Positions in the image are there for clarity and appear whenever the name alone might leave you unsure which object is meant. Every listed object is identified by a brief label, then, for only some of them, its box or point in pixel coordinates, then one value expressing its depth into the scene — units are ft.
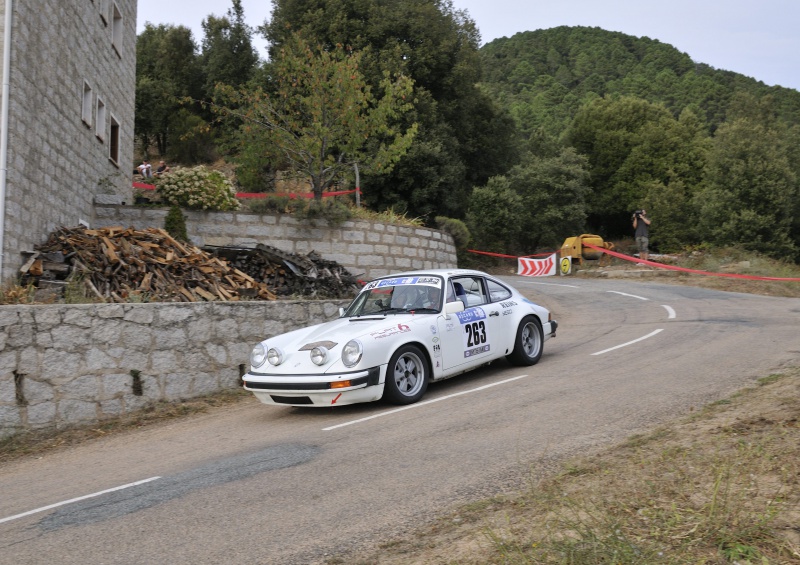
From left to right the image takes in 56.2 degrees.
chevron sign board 103.35
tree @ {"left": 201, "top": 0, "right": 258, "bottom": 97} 146.92
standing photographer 101.19
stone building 37.22
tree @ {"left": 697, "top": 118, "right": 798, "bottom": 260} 137.59
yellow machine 106.73
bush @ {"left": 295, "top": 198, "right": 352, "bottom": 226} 58.13
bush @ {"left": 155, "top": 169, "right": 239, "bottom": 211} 54.60
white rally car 26.76
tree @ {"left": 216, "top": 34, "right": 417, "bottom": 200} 60.29
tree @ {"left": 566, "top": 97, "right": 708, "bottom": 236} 185.88
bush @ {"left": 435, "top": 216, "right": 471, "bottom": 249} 73.87
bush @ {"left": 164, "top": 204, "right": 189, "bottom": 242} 50.98
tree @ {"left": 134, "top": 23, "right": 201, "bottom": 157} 145.21
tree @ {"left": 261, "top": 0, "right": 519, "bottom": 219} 115.75
